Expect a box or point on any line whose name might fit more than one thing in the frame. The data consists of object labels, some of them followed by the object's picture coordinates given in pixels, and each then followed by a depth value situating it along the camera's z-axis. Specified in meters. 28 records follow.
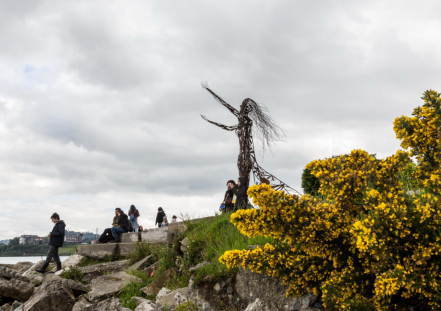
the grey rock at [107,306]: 5.86
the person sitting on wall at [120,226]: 13.41
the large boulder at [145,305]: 5.94
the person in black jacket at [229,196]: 10.37
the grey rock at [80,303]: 6.77
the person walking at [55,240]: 11.67
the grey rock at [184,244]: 8.06
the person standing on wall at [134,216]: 16.30
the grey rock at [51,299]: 6.83
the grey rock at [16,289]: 8.32
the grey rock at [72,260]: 12.66
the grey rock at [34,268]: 12.78
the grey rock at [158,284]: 7.32
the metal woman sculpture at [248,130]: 11.77
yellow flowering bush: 3.25
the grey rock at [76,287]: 7.78
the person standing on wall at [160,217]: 17.42
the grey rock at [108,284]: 7.32
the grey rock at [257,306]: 4.80
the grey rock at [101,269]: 10.16
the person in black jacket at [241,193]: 9.86
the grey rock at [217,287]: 5.79
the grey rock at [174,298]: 5.86
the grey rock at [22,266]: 14.84
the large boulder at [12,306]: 7.79
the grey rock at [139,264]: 9.33
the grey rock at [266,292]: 4.66
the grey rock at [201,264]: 6.51
